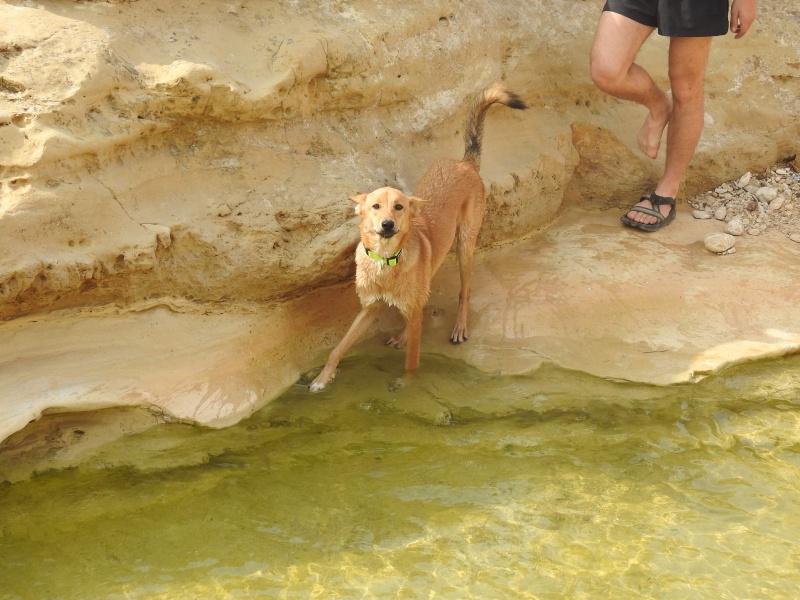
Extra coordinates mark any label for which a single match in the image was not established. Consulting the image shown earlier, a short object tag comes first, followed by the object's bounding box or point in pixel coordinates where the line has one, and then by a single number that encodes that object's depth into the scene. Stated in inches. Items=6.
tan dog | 196.1
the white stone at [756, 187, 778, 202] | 271.6
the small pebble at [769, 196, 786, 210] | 268.5
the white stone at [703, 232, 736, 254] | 249.3
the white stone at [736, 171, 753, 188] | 277.7
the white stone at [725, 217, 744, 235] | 259.0
